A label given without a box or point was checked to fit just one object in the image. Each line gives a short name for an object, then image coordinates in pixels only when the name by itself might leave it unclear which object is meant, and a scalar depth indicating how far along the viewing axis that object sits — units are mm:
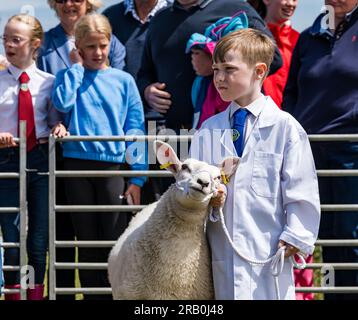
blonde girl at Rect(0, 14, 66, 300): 12139
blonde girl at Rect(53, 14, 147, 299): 12069
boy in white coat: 8453
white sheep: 8697
